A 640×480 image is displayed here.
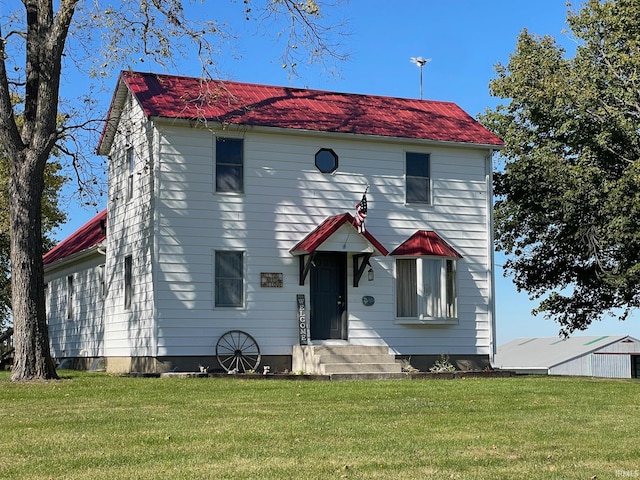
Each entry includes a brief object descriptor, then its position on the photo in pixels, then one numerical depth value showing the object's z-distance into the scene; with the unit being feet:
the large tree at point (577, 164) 87.45
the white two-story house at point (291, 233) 67.36
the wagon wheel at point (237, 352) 67.26
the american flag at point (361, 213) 69.87
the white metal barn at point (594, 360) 154.51
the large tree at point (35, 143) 62.08
